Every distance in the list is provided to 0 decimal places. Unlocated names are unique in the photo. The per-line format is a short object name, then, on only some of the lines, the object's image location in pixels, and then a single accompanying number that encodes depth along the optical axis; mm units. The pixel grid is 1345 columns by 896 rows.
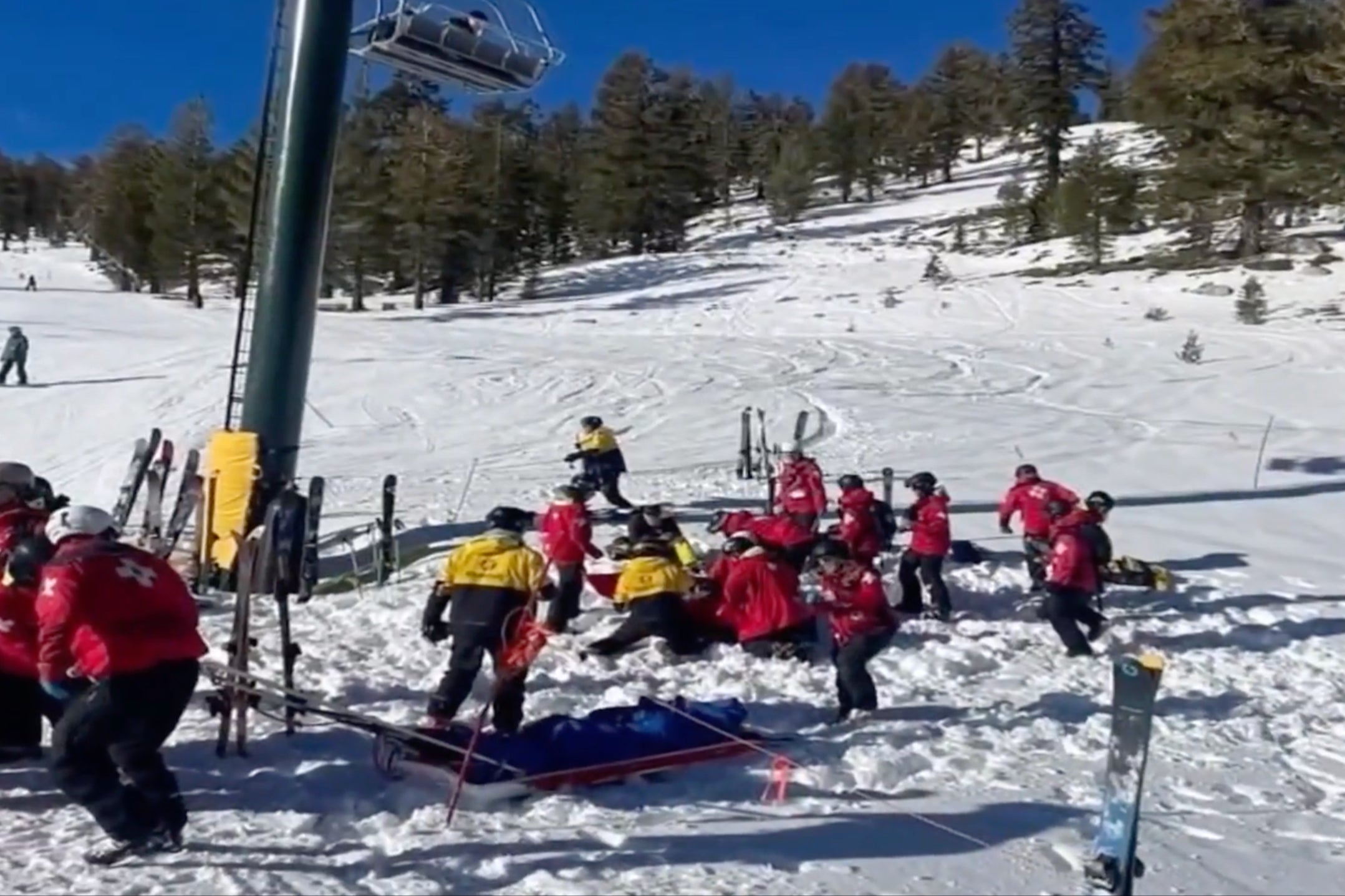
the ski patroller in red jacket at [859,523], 12992
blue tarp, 7672
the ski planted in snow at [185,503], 14438
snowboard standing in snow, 6074
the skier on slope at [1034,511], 13430
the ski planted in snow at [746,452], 21266
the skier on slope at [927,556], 13055
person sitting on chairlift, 14786
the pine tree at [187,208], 54719
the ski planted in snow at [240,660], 7836
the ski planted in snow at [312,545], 12773
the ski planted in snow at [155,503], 14430
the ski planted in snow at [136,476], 15688
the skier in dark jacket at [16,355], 29125
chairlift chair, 14133
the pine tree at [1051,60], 66625
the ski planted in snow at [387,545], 13945
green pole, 13812
